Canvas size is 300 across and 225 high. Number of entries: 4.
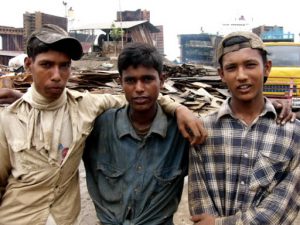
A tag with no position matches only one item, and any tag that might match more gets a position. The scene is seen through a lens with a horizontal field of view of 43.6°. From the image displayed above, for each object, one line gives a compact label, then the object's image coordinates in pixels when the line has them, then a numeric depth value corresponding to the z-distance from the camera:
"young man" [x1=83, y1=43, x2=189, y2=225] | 2.03
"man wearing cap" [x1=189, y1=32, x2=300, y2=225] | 1.85
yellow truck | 8.60
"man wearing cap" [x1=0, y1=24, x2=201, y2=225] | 1.93
